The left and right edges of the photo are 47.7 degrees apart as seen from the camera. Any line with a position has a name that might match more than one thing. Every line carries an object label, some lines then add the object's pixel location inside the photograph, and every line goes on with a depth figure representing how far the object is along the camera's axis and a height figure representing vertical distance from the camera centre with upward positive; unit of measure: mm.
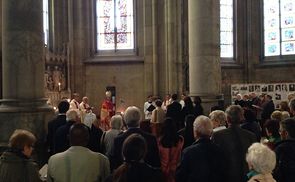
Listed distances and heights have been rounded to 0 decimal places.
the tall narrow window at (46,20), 13981 +2735
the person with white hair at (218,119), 4526 -487
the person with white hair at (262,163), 2783 -666
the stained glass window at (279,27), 17123 +2896
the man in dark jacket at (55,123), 5614 -653
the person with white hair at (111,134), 4998 -747
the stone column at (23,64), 5883 +370
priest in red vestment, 11568 -994
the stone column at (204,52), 8929 +845
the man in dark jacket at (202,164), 3458 -836
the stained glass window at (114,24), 15732 +2858
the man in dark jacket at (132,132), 4088 -685
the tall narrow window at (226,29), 17564 +2874
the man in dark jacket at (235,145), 3992 -742
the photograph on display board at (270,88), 13755 -206
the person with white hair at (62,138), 4976 -796
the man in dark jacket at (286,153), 3362 -735
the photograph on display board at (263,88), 13868 -206
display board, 13370 -251
